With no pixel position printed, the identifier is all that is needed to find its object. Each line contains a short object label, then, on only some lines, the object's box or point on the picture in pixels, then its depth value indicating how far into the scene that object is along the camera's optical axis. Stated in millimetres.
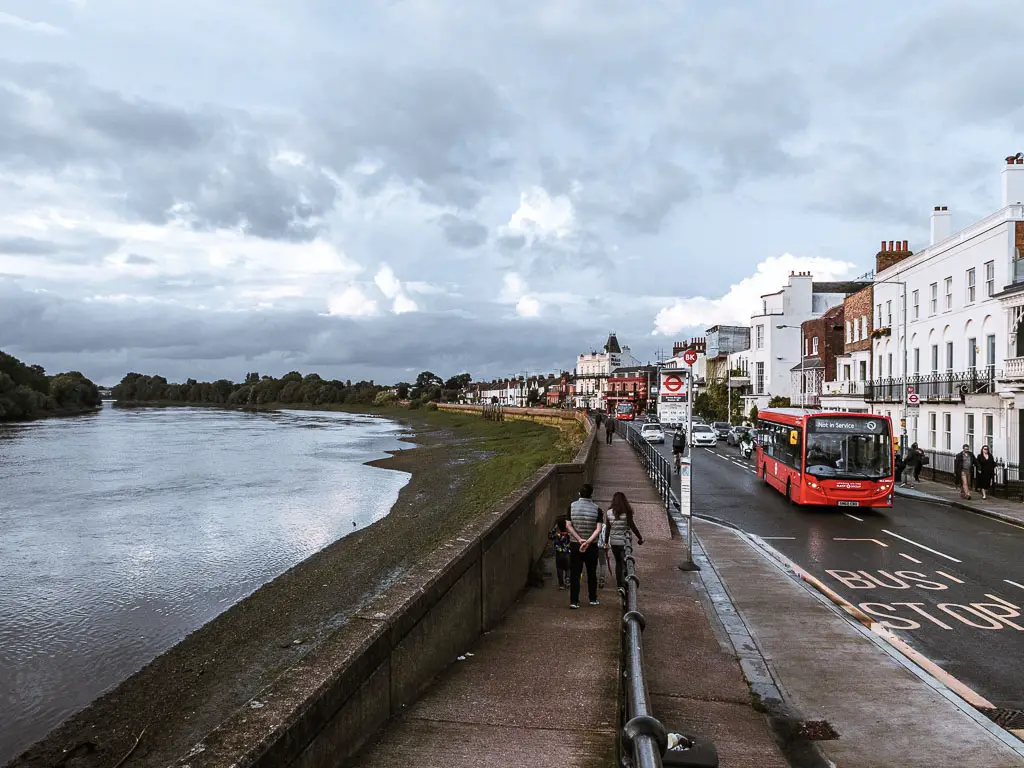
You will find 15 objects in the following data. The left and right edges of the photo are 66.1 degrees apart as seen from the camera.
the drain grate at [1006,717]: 7258
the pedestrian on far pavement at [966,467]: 25328
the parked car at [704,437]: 53000
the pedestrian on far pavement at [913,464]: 29984
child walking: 10150
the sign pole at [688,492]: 14138
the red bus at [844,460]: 21797
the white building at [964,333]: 27875
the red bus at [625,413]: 100175
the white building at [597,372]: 170750
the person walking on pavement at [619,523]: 10797
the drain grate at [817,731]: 6984
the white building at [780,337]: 73438
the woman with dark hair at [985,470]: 25281
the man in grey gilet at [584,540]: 9508
